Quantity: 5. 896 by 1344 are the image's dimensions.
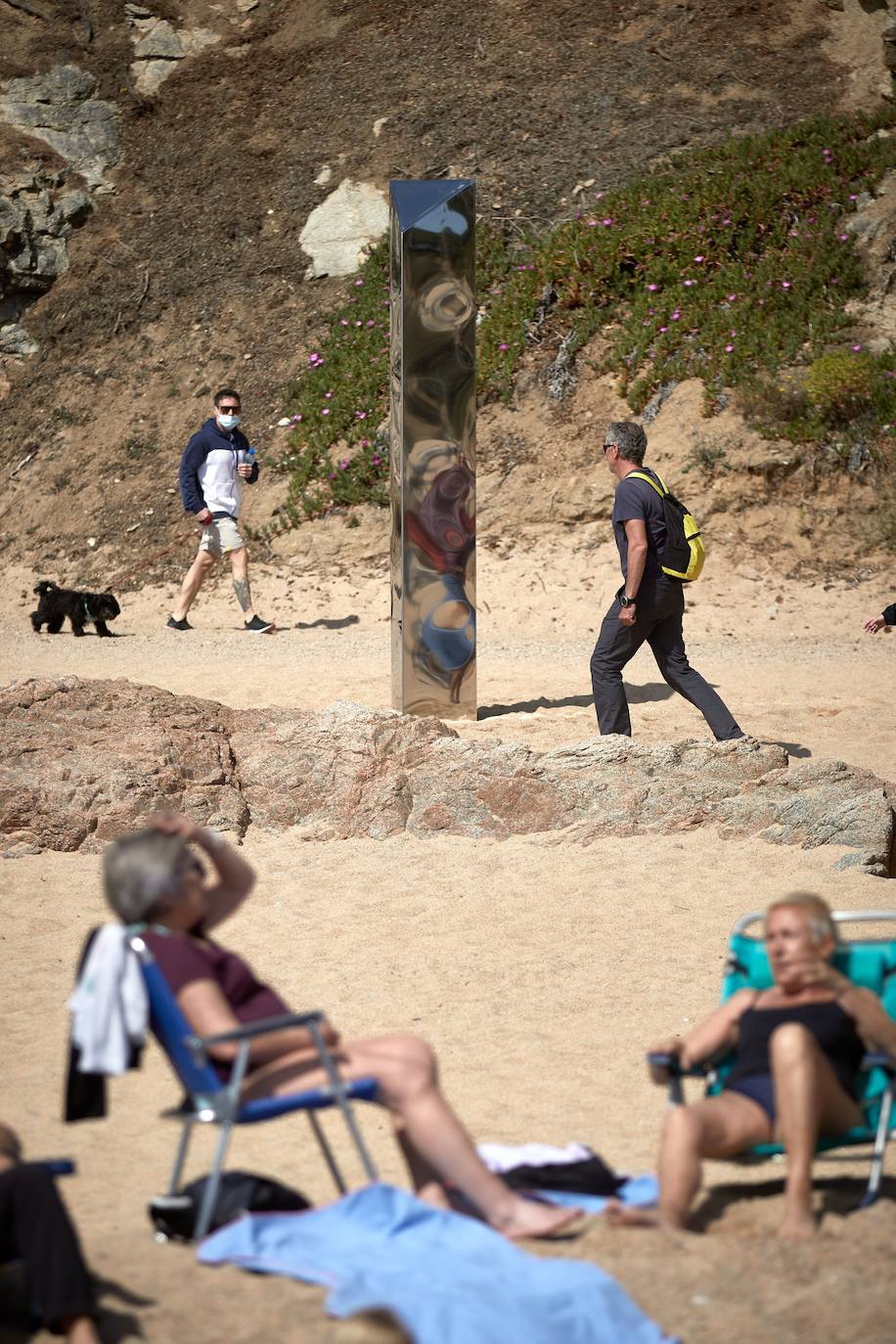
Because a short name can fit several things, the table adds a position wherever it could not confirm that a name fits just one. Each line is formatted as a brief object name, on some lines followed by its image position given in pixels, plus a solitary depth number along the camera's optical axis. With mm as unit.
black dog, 25234
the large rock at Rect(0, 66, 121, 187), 43750
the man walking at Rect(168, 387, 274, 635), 24453
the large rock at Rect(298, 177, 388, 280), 39375
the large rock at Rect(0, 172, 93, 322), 41625
